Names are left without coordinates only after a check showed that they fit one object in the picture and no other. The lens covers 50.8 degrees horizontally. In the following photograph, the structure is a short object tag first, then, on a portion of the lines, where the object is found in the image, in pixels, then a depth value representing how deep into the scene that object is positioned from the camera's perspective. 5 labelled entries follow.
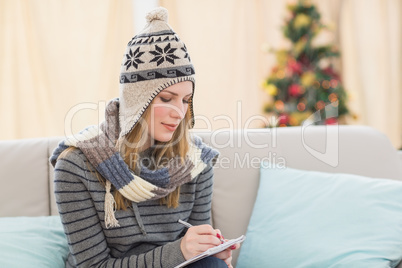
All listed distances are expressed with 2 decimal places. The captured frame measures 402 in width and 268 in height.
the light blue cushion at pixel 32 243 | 1.24
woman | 1.19
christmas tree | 3.27
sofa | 1.60
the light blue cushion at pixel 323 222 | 1.33
